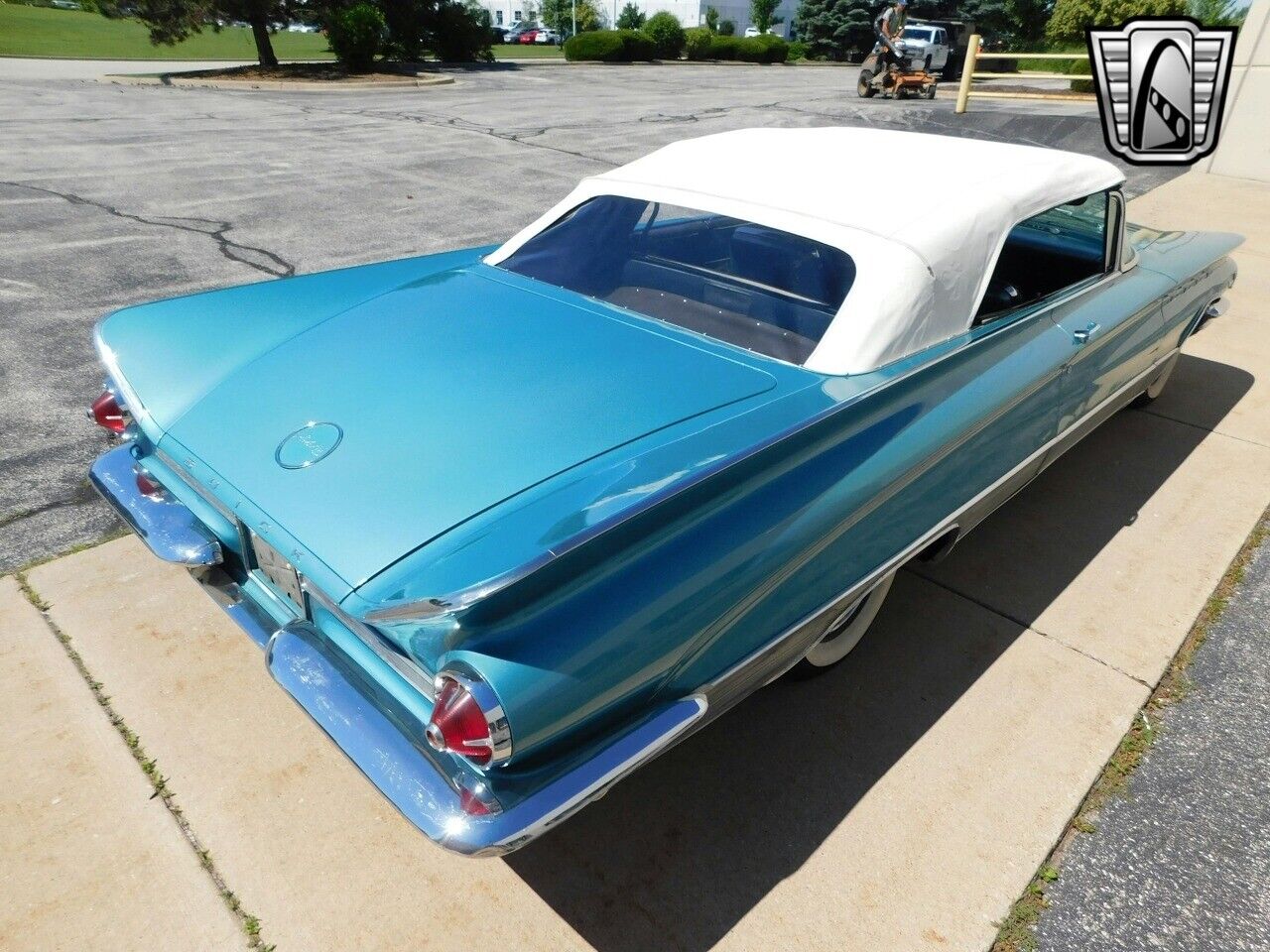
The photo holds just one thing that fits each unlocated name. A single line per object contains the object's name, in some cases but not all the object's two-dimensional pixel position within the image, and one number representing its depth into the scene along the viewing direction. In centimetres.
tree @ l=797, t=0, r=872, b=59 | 3850
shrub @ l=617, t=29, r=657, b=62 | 3266
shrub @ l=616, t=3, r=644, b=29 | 4441
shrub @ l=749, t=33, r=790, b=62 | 3728
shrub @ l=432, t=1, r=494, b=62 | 2670
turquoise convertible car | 173
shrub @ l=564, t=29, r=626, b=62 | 3161
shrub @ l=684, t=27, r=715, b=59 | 3584
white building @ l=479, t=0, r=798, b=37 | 5988
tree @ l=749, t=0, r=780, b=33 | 5109
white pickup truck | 2638
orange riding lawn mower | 1853
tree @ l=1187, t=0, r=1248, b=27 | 3381
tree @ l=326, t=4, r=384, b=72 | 2205
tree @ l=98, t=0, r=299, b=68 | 2083
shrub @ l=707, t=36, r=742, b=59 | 3684
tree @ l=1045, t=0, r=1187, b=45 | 2730
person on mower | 1772
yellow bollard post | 1518
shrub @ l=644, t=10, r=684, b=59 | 3441
